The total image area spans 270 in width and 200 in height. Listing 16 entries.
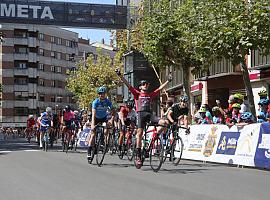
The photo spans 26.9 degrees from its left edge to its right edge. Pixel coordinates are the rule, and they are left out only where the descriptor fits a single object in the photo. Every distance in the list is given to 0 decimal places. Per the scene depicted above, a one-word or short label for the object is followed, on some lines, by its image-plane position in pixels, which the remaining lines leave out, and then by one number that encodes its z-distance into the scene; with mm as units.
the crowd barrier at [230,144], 13172
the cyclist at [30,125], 32781
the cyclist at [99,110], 13828
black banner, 32656
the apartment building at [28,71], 98312
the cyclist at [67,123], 20281
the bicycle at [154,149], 12338
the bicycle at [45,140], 21141
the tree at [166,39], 26594
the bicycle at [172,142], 13047
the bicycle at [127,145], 15486
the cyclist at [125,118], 15992
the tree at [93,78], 62594
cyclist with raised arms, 12609
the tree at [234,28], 18438
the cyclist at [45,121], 21750
